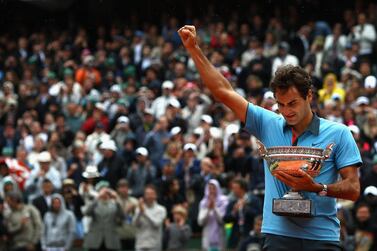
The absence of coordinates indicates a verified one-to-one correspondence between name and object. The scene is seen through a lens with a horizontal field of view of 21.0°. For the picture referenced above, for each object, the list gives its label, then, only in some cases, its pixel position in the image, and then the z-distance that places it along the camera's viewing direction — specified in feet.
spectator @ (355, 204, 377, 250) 44.83
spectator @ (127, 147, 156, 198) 55.42
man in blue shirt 19.30
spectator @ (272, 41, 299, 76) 67.56
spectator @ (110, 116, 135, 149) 61.00
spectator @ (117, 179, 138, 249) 53.36
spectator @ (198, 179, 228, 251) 50.16
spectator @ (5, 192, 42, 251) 54.19
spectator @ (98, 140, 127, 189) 56.59
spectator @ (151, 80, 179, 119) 63.98
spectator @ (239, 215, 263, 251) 45.17
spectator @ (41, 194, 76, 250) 53.83
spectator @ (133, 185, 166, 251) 51.70
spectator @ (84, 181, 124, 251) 52.70
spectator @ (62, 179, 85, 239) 55.16
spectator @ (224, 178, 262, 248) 47.14
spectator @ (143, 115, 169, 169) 57.86
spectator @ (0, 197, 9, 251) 54.39
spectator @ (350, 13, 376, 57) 67.10
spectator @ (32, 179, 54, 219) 55.31
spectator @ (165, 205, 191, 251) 51.44
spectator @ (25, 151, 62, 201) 57.36
